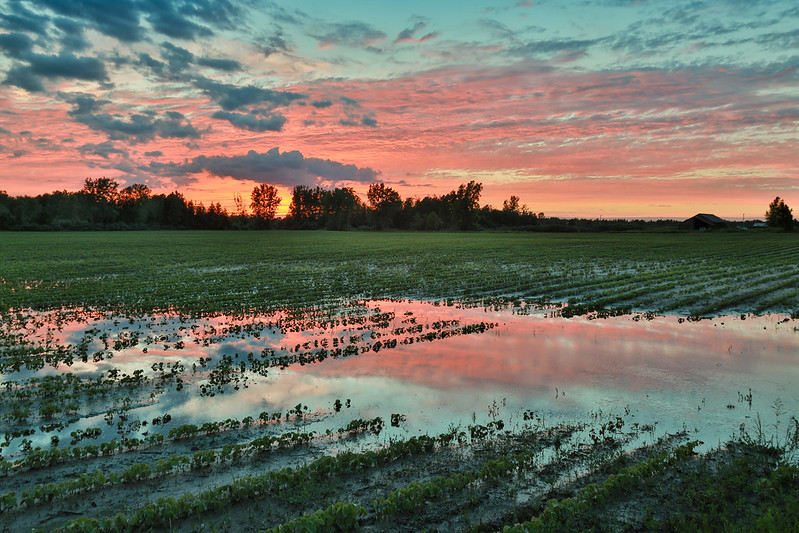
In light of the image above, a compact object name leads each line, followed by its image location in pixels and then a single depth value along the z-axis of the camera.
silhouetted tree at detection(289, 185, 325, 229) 183.50
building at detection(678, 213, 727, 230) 138.38
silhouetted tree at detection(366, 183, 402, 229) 178.38
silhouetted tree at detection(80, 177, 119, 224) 150.00
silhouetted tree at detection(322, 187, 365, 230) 176.25
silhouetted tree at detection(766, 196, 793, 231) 122.19
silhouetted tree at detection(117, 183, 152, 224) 156.62
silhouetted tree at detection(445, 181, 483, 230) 173.88
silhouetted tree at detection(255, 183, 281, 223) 189.00
